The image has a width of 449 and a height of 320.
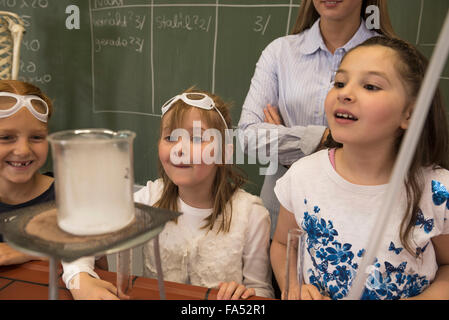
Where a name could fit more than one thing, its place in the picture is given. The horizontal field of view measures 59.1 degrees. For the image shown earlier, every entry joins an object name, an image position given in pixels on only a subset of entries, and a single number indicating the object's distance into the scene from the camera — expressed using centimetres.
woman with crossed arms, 138
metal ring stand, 50
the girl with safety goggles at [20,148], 103
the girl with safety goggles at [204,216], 121
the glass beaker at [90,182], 53
